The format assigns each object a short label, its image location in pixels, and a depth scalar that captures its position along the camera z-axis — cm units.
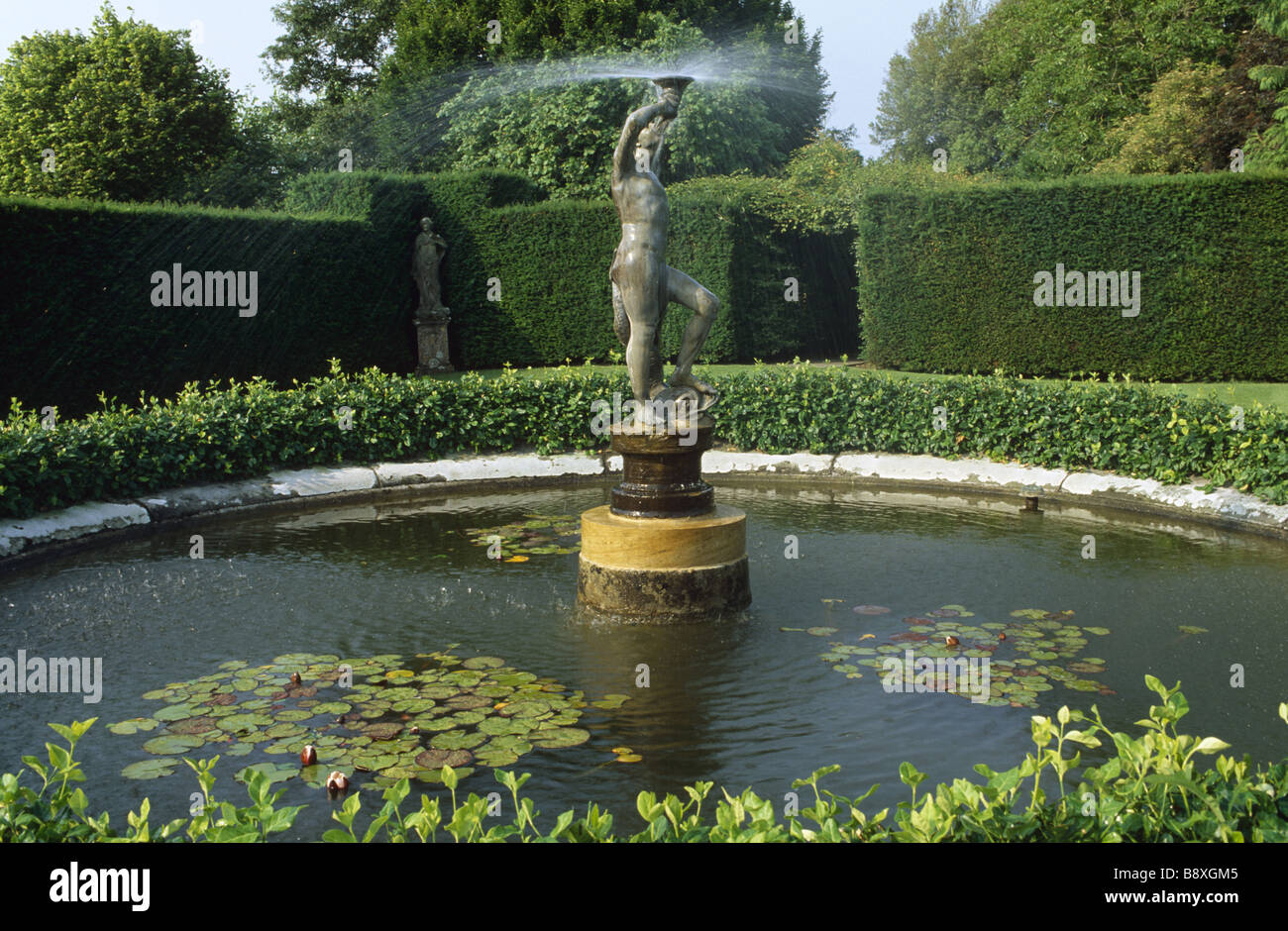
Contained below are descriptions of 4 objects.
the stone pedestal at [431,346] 2130
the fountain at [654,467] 718
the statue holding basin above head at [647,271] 727
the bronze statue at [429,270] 2075
